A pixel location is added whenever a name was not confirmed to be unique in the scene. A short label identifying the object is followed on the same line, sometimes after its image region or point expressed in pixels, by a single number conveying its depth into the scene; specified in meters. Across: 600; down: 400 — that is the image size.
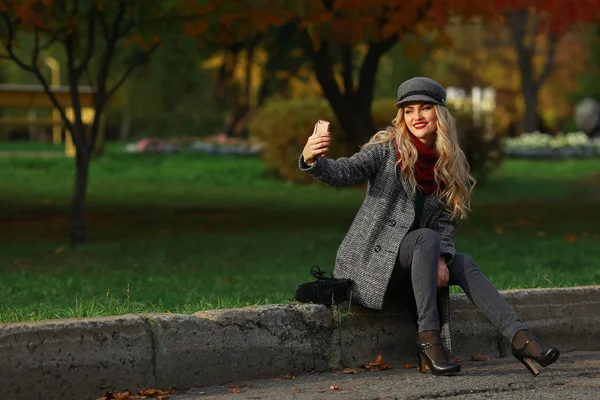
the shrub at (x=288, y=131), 26.26
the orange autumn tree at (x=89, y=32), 14.09
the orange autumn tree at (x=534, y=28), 14.42
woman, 7.20
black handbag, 7.43
